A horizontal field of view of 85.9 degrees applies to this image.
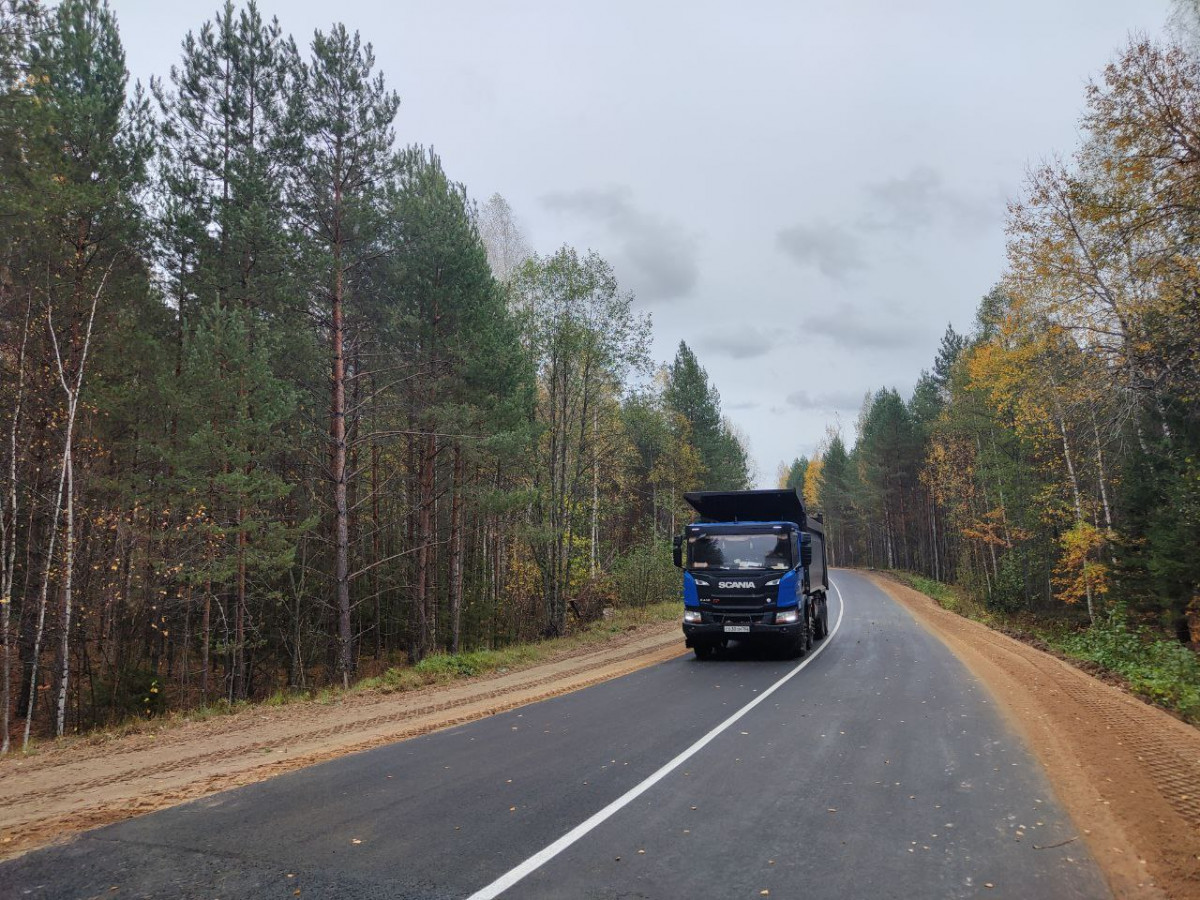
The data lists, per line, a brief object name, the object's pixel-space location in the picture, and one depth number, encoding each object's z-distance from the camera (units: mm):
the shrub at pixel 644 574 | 28781
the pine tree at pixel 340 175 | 14516
